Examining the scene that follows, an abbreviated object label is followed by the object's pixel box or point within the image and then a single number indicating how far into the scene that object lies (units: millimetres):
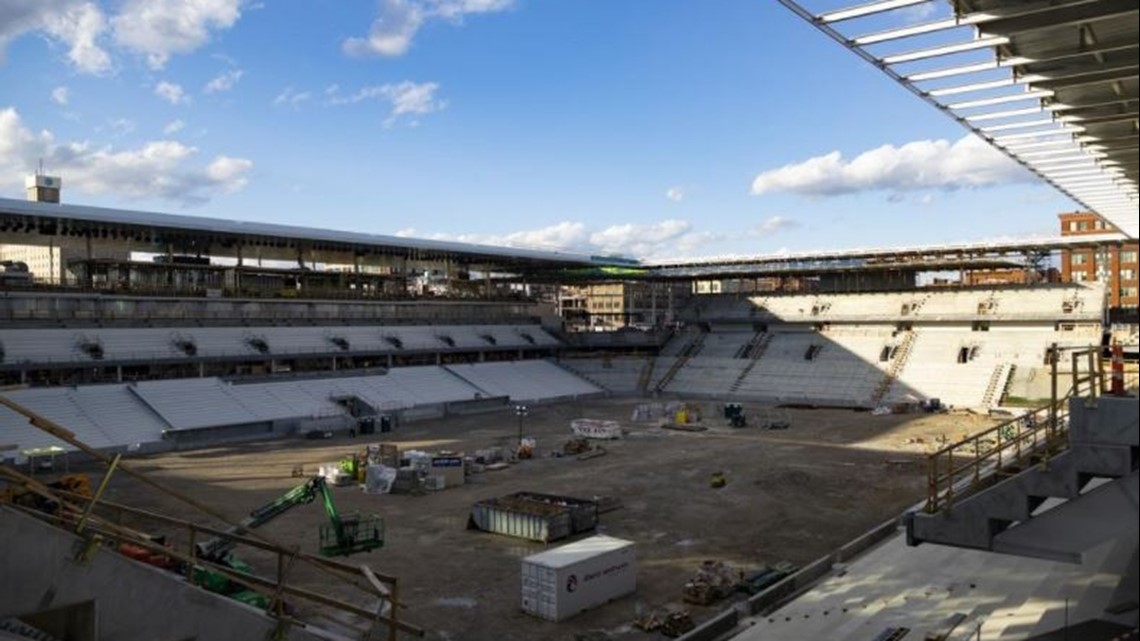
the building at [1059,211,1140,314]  73662
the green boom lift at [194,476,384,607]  18438
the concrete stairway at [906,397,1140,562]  8836
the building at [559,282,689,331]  95500
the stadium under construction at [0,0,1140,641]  10266
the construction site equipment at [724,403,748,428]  51000
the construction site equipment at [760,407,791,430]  49750
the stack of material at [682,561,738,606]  19181
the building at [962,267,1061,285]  67312
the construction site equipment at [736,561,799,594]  19781
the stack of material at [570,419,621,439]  45594
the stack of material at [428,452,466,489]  33406
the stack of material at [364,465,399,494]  32438
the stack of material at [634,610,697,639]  17344
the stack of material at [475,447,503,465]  37688
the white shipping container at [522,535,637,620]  18375
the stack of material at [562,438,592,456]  40375
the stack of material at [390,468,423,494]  32156
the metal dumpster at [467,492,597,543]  24906
